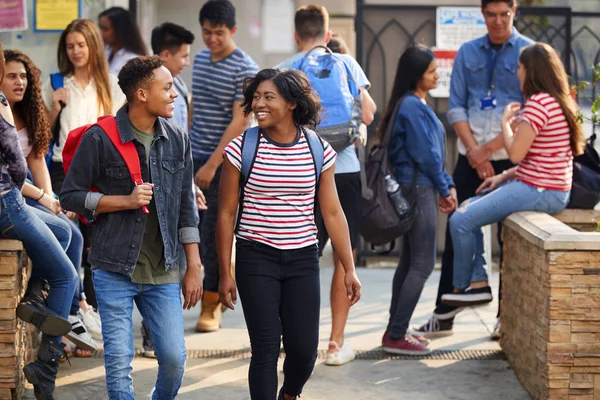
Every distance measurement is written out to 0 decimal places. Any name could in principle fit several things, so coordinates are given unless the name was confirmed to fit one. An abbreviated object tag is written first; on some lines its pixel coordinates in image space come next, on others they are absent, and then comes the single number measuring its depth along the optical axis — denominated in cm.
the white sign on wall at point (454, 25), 1382
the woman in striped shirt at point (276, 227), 711
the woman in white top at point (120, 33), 1087
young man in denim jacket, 675
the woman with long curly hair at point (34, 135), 852
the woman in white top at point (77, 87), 966
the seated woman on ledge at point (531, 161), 937
